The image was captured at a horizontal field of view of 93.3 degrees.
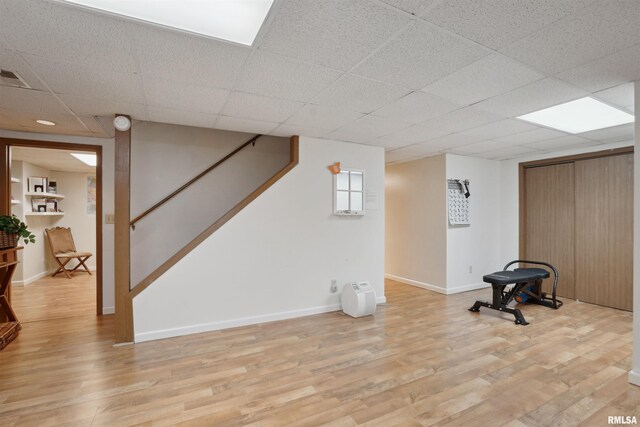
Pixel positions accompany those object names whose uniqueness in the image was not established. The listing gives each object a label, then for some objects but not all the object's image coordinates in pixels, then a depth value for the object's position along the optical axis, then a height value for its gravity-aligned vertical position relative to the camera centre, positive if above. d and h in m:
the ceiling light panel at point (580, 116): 2.96 +1.04
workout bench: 3.90 -1.06
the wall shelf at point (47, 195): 5.60 +0.39
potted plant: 3.09 -0.17
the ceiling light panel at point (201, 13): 1.53 +1.07
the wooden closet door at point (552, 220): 4.71 -0.11
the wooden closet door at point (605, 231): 4.11 -0.26
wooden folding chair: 6.07 -0.73
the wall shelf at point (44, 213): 5.55 +0.04
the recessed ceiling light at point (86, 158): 5.17 +1.03
